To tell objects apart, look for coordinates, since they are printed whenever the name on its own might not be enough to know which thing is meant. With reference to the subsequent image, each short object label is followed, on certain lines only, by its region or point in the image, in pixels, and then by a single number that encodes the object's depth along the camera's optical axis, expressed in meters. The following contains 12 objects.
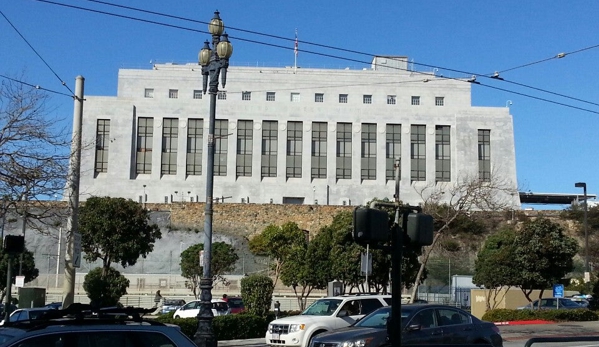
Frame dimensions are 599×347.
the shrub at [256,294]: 30.45
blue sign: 36.38
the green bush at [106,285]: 32.03
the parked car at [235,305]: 37.91
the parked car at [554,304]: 37.31
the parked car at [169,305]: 43.80
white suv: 19.56
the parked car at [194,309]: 34.16
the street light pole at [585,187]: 46.40
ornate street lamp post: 18.86
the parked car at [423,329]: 14.23
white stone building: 84.19
